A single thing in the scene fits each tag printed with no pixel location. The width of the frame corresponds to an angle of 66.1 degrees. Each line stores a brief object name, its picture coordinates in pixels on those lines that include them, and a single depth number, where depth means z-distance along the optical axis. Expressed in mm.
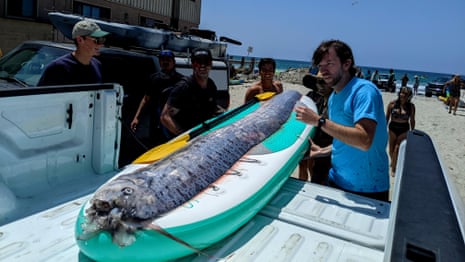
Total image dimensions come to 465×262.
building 13789
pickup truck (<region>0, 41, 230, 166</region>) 4988
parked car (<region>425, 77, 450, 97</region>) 31916
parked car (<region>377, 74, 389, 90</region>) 32281
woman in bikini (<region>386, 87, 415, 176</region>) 6996
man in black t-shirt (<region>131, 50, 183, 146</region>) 5023
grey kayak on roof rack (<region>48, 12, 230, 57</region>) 7266
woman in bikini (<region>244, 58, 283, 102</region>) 5035
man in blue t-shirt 2461
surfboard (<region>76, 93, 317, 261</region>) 1871
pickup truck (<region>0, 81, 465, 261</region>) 1571
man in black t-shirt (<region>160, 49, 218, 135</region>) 3887
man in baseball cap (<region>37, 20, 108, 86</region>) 3684
